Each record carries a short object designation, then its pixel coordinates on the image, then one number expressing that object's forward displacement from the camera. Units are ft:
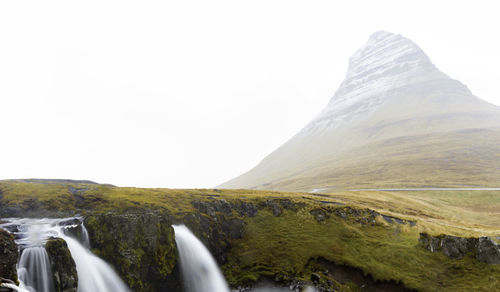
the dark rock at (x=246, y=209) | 102.06
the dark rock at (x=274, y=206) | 104.06
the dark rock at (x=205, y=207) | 94.12
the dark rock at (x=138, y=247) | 63.98
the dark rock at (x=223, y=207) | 98.32
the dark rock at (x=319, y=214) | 97.67
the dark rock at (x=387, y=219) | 99.85
